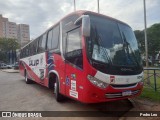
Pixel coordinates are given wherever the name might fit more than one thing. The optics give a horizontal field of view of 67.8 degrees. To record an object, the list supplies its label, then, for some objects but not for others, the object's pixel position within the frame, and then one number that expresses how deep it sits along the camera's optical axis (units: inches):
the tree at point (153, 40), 1286.8
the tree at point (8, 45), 1533.8
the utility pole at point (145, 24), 338.0
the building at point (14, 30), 2439.8
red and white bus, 128.2
